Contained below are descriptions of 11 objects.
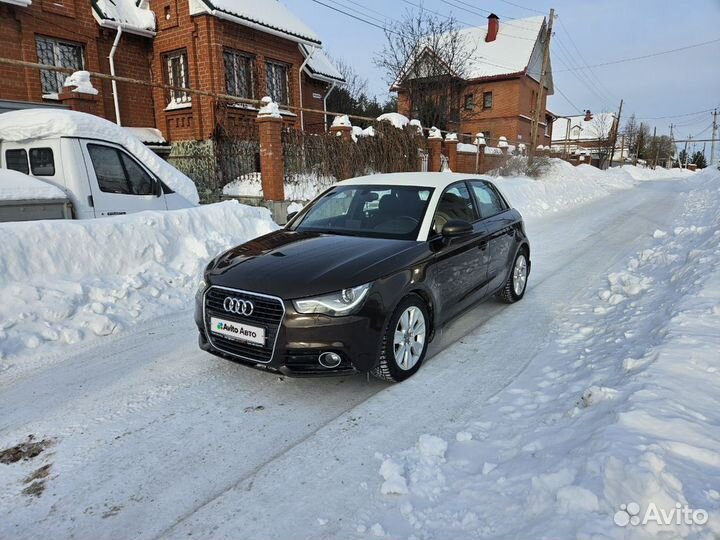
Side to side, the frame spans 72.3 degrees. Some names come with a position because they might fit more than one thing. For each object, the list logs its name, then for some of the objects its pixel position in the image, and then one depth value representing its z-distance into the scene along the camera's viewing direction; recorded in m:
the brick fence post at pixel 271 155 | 11.89
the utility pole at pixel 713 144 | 74.16
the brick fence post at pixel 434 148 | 19.39
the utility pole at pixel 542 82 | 26.12
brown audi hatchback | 3.51
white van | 6.80
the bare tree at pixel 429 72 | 28.95
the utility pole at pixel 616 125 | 51.57
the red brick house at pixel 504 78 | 39.66
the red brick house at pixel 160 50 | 13.98
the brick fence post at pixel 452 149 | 21.17
